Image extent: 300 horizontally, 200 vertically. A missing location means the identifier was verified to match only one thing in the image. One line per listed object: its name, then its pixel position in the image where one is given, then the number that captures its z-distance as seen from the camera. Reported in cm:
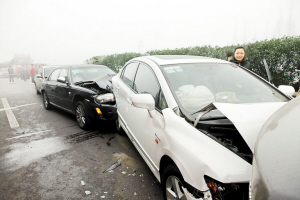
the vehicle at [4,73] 2241
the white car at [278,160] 87
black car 415
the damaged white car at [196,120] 141
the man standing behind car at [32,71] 1634
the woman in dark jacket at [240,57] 469
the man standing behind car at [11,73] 1841
